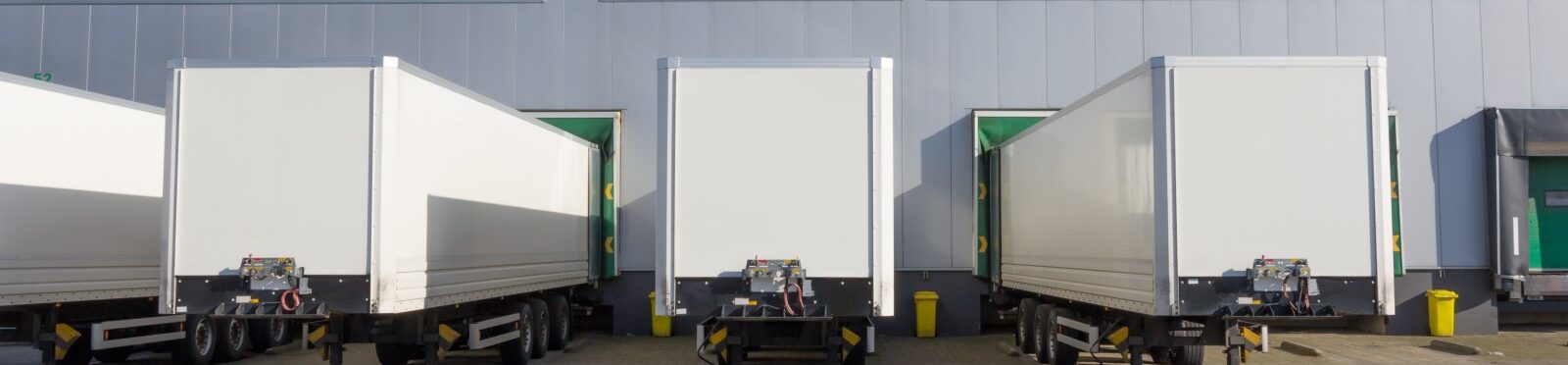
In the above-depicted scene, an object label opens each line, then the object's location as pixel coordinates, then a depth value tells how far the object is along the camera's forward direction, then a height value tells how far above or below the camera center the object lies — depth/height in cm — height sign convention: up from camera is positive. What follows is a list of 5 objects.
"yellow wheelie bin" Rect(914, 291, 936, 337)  1552 -110
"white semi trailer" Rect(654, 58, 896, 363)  901 +37
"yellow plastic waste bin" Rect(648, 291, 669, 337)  1569 -127
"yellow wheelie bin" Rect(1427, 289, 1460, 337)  1553 -107
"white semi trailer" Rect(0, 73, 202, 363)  1002 +14
